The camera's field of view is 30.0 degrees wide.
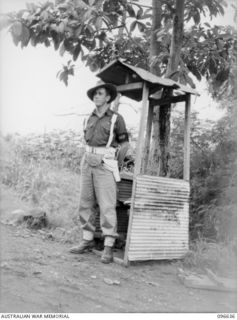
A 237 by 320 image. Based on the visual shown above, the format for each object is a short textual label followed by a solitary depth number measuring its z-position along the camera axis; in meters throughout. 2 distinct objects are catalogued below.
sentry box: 4.59
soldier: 4.71
